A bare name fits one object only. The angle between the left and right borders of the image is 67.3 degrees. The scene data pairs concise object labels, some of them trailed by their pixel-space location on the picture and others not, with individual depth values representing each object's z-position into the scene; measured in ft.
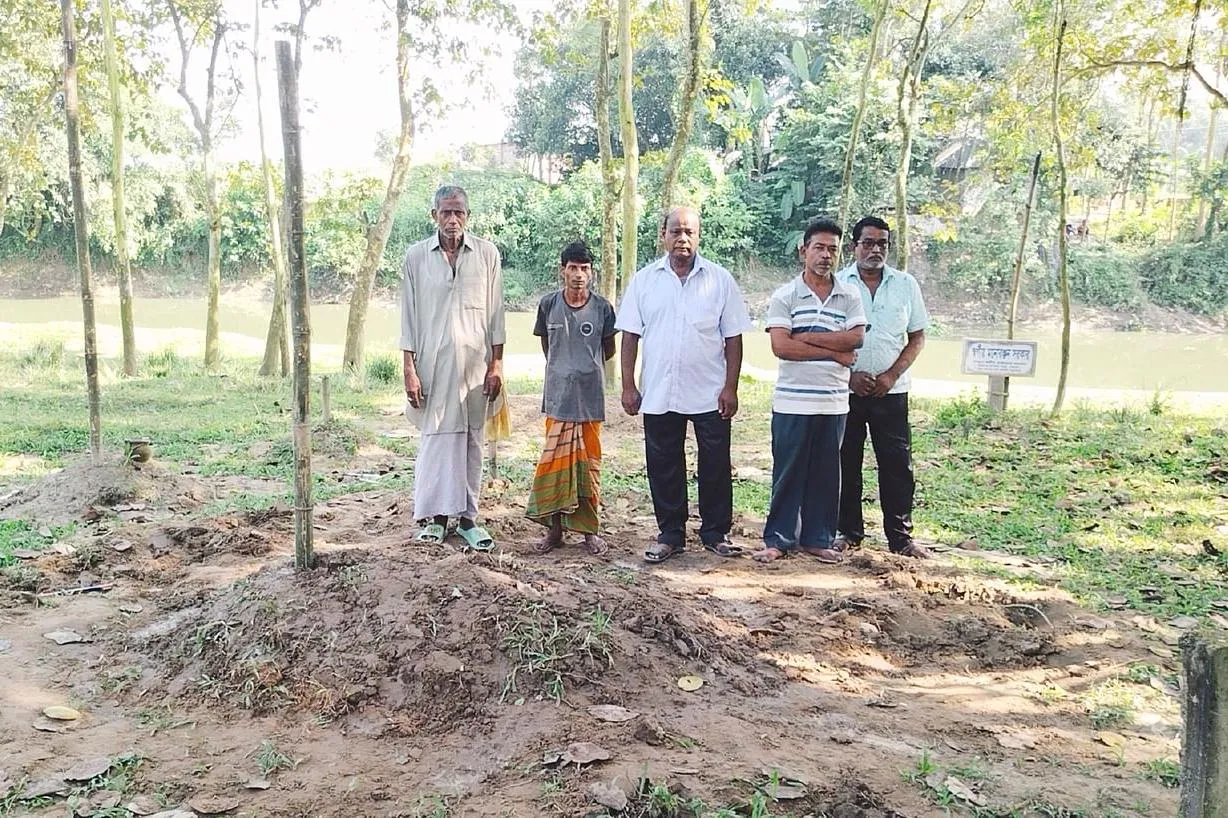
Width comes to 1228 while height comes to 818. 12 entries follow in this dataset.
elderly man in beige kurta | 16.16
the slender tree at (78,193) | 19.62
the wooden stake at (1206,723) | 5.34
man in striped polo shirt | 16.08
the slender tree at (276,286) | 43.78
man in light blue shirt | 16.80
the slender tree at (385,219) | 40.78
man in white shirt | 16.67
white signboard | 30.94
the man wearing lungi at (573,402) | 16.83
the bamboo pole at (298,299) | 11.93
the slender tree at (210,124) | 43.27
